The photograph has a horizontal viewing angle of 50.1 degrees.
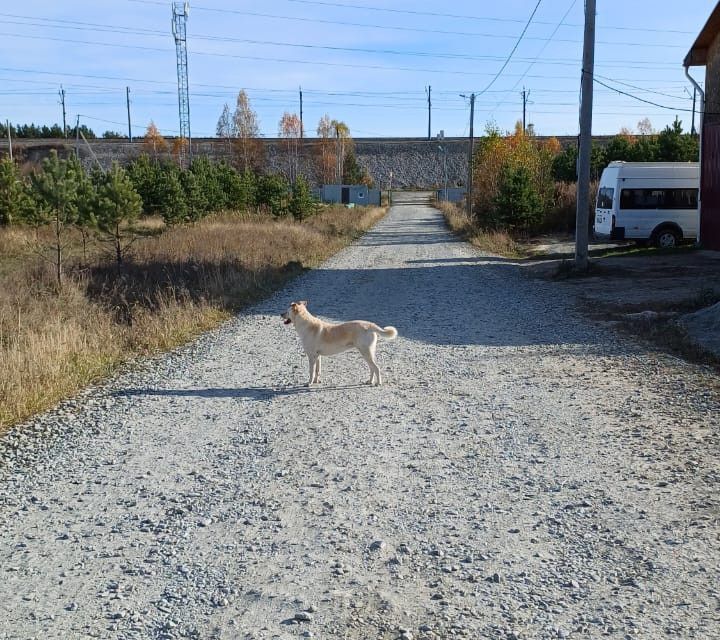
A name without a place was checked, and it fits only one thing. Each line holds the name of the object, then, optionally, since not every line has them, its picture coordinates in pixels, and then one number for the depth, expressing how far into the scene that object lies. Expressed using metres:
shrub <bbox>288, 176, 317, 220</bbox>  44.69
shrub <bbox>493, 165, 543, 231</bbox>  34.06
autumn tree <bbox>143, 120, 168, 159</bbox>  105.04
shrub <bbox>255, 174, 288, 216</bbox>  47.03
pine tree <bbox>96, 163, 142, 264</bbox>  21.17
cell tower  56.50
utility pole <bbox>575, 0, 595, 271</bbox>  18.83
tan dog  8.04
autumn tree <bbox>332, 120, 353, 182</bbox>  103.31
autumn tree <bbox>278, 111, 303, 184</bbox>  113.41
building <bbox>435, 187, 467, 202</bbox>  97.62
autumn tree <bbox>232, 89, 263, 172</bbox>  95.12
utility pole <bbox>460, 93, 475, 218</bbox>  49.03
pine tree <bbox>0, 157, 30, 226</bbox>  38.94
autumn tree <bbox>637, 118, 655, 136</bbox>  117.11
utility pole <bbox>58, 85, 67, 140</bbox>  101.56
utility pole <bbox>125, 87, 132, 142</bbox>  110.16
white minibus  26.89
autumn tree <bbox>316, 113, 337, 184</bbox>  112.25
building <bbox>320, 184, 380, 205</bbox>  91.81
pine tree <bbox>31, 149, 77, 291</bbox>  17.08
